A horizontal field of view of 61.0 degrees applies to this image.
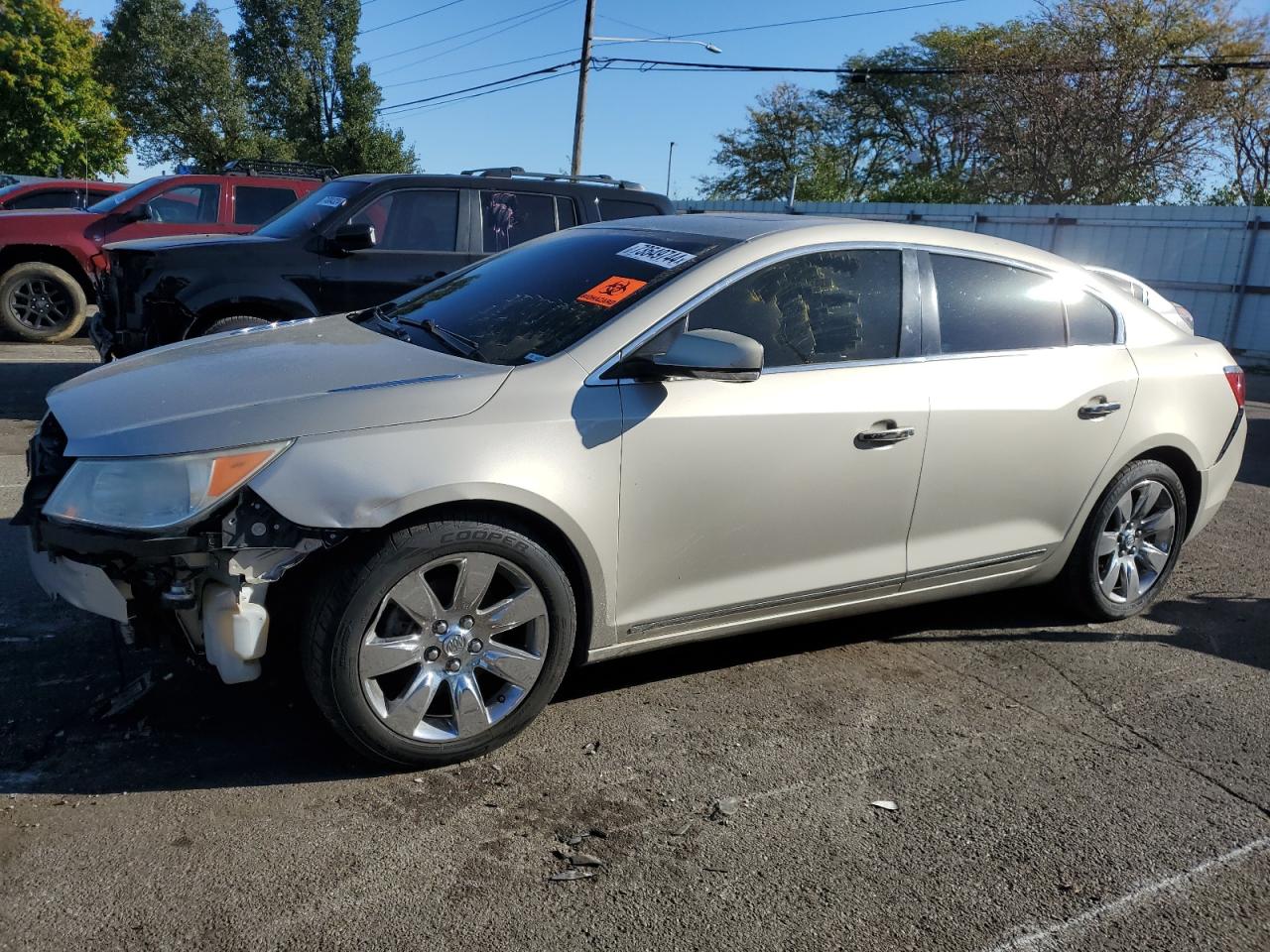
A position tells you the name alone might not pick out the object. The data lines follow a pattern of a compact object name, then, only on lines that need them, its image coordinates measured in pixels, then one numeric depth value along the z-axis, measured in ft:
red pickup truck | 36.27
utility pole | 86.84
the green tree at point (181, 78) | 119.96
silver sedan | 9.87
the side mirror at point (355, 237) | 24.64
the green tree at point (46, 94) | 138.00
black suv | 24.38
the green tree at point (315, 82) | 121.90
